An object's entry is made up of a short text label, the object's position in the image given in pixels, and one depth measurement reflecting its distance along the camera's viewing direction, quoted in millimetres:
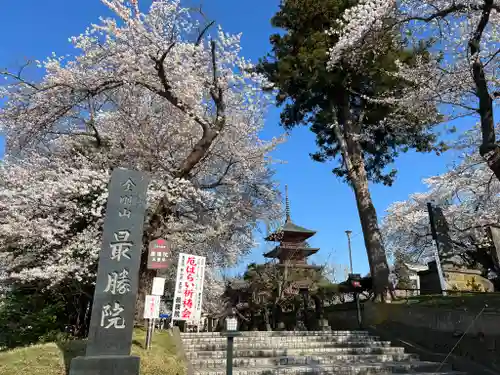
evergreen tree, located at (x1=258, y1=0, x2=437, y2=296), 12430
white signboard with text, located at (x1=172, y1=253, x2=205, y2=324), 8508
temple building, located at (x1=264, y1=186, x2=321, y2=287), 21966
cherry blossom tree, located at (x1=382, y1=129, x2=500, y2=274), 16922
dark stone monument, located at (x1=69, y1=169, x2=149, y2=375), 5516
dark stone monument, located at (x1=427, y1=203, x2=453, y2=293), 9883
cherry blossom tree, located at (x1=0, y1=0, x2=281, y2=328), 9461
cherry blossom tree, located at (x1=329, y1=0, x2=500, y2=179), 7664
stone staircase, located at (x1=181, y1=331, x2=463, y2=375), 6758
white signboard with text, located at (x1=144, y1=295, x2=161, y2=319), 7152
